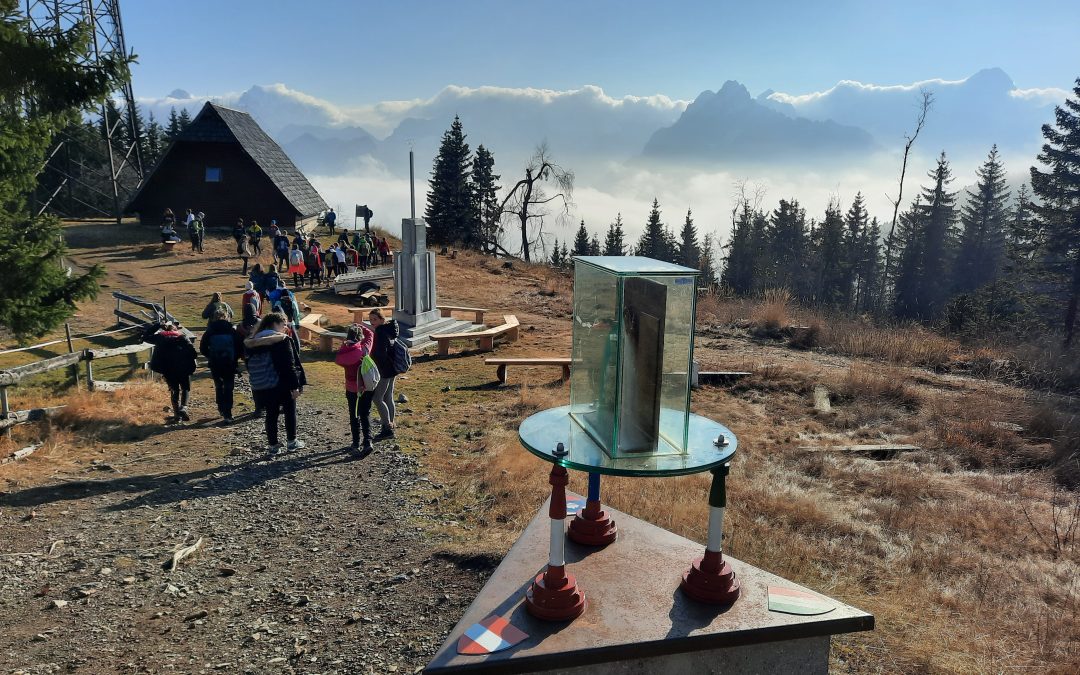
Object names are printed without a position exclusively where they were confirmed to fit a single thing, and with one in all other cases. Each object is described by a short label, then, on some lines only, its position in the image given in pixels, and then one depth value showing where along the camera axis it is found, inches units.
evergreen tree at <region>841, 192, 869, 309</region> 2409.0
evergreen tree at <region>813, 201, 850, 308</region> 2282.2
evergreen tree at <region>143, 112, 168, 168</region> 1937.7
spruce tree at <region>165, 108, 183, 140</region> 2221.0
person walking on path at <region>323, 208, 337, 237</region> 1313.7
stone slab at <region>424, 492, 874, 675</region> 137.2
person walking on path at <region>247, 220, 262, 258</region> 1004.6
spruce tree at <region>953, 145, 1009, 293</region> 2324.1
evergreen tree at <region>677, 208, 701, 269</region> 2859.3
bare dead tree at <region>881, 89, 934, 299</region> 1557.1
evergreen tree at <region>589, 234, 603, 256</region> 2993.6
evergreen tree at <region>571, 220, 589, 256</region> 2871.6
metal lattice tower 1550.2
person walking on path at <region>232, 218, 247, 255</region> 938.1
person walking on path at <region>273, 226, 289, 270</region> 919.7
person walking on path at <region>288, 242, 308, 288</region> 870.4
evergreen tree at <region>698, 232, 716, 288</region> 1425.7
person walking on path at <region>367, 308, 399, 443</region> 324.5
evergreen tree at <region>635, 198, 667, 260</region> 2489.4
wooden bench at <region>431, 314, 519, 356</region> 571.5
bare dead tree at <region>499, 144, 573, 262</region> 1839.3
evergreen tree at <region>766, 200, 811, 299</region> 2593.5
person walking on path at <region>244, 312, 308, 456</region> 295.9
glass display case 140.3
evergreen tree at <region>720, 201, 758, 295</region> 2347.4
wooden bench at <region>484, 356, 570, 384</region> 482.3
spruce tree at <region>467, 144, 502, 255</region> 1943.9
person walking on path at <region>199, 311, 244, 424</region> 339.9
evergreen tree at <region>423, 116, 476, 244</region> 1774.1
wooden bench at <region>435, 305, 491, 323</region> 689.0
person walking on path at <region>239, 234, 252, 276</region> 906.7
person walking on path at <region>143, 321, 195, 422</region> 343.3
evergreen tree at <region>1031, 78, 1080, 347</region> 1144.8
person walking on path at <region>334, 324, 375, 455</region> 311.4
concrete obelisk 598.2
